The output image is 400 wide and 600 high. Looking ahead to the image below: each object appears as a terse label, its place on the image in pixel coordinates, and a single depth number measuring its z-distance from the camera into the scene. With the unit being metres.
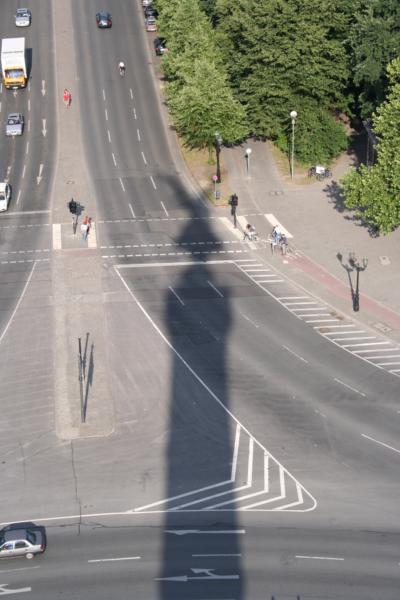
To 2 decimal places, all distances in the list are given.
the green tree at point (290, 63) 97.56
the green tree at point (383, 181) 76.12
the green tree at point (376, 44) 89.69
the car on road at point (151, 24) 130.88
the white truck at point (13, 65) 116.75
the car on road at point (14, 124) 107.75
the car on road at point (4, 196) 91.36
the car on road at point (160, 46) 123.25
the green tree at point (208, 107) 96.94
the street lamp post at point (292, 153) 93.82
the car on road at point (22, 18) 133.38
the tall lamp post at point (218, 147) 92.62
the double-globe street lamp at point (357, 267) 72.88
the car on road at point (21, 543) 48.88
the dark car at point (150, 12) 132.74
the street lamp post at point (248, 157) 94.88
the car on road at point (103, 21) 132.00
